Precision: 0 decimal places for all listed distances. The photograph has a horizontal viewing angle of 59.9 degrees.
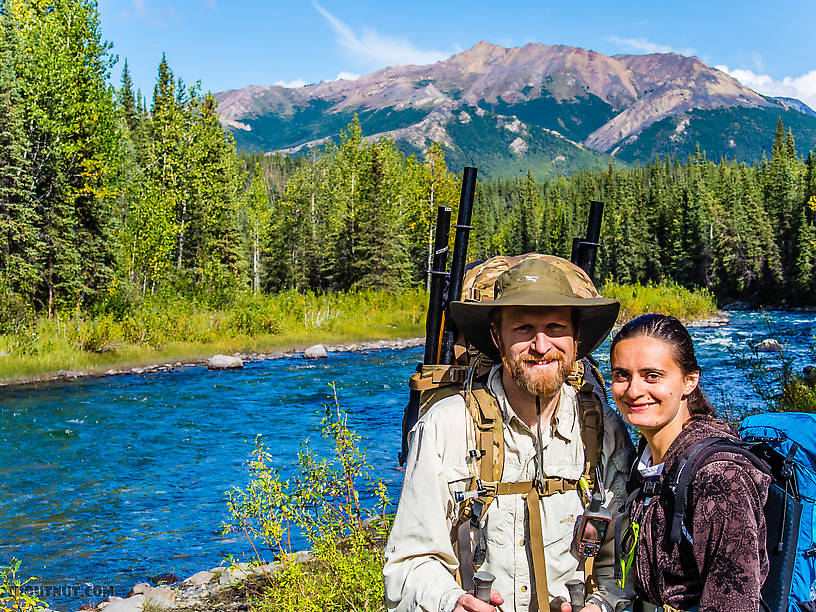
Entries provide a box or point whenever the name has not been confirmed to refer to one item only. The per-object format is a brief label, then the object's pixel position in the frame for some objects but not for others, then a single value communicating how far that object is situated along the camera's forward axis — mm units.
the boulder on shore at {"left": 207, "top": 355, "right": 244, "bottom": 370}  24219
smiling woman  2020
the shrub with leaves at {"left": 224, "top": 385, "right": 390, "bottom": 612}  4723
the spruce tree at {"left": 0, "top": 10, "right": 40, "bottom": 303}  22391
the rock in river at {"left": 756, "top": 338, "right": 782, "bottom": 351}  21541
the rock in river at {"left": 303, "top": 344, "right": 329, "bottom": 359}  27016
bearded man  2389
